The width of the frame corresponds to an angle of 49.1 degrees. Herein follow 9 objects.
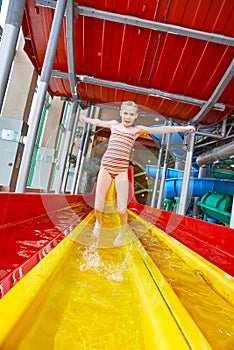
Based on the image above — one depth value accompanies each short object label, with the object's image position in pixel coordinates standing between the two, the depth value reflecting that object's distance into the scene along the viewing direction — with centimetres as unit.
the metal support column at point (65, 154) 443
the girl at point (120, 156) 195
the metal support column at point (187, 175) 444
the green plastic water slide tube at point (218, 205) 553
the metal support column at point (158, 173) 597
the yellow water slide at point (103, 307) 65
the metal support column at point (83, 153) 594
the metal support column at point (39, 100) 240
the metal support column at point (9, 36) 183
